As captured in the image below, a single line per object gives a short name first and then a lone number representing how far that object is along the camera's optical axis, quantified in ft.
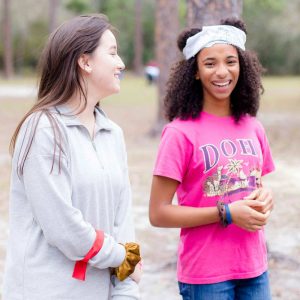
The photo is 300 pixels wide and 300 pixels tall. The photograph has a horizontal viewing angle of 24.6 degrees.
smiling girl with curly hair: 9.30
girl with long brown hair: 7.93
